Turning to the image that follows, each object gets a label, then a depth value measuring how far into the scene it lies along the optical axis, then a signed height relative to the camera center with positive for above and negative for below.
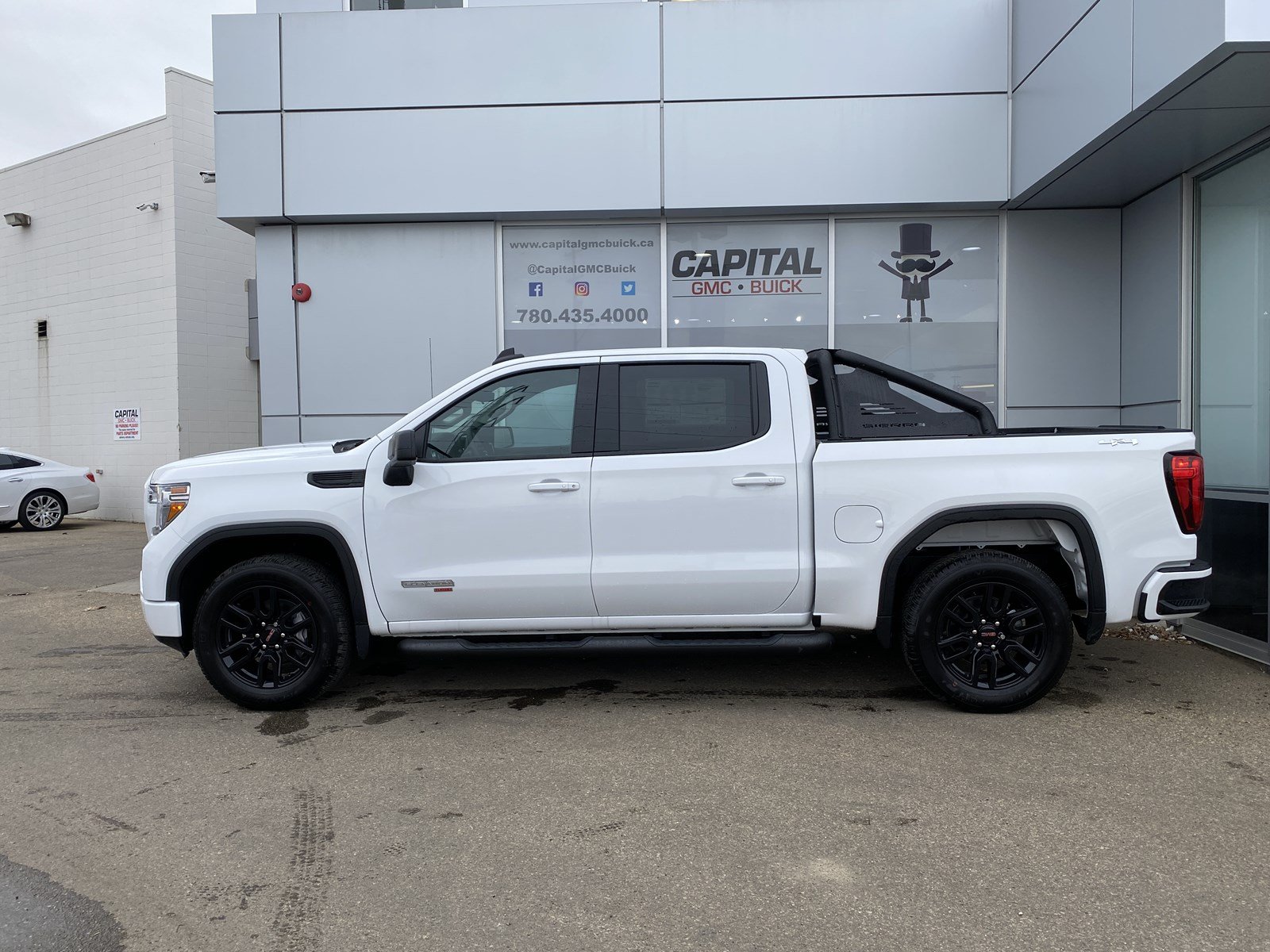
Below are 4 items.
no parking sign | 17.23 +0.69
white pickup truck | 4.68 -0.42
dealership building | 8.44 +2.42
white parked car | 15.54 -0.56
